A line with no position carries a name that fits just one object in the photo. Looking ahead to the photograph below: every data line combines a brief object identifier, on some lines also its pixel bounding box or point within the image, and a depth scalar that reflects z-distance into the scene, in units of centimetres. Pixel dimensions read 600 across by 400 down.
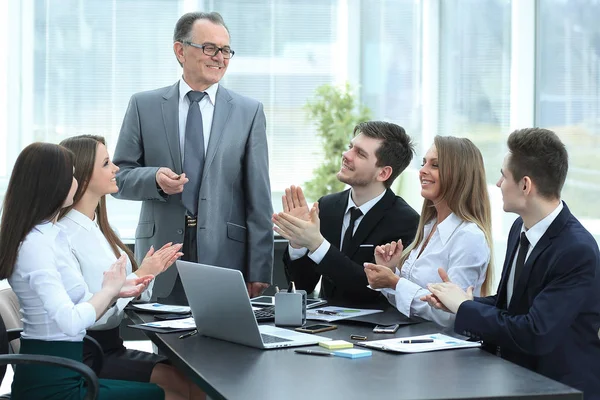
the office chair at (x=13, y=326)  483
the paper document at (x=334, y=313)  501
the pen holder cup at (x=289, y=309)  483
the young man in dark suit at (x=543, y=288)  413
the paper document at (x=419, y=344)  415
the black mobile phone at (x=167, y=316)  517
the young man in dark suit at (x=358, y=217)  572
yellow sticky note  420
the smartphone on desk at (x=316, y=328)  467
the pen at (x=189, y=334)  458
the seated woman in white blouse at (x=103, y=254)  503
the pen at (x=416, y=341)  434
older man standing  610
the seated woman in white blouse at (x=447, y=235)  525
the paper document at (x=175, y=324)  480
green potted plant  1372
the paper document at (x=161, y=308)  533
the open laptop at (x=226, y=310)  423
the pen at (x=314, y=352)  408
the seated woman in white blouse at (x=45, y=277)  421
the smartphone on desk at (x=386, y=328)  467
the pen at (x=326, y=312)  521
